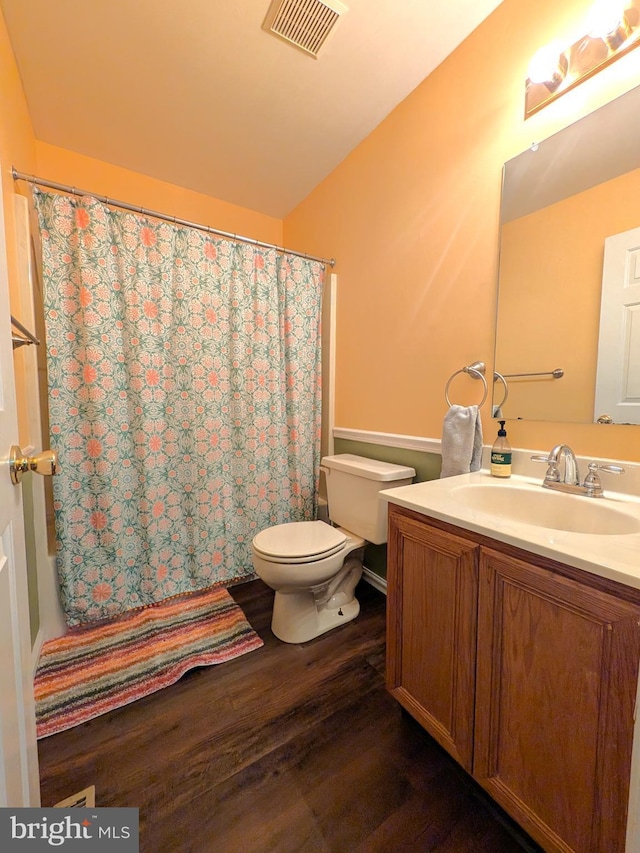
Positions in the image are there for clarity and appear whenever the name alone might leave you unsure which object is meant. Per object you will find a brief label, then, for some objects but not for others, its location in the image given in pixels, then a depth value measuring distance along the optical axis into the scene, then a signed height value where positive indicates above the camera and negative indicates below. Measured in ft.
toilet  4.50 -2.18
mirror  3.08 +1.43
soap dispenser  3.75 -0.66
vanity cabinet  1.89 -1.95
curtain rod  4.37 +2.89
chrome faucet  3.07 -0.75
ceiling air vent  3.76 +4.54
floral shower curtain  4.78 +0.01
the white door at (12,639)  1.68 -1.38
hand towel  4.04 -0.49
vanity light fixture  2.95 +3.37
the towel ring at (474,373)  4.19 +0.34
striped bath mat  3.84 -3.53
